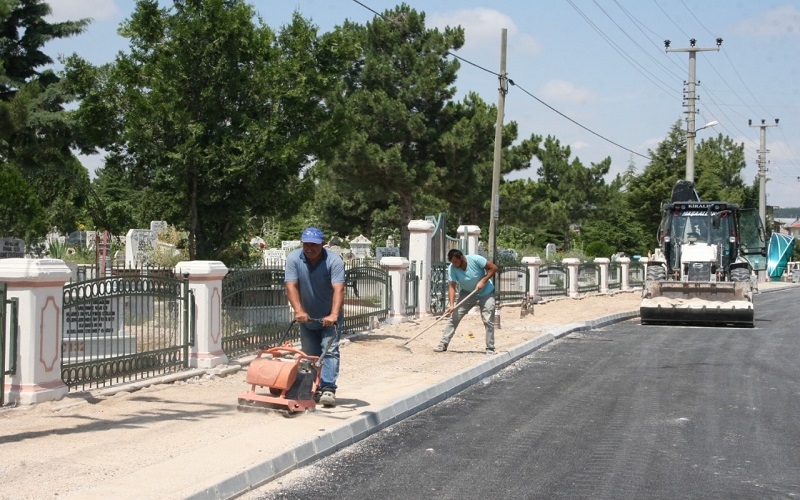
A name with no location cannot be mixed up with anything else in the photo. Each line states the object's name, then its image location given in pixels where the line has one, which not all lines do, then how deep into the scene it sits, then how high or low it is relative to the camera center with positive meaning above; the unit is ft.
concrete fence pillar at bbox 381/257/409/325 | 63.62 -2.05
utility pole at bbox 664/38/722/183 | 127.54 +20.75
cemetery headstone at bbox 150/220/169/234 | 96.28 +2.83
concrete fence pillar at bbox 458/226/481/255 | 84.53 +1.64
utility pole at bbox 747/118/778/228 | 197.67 +18.66
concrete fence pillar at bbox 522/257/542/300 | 95.76 -1.85
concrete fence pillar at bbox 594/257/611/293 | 117.91 -2.07
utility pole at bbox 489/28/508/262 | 78.84 +10.15
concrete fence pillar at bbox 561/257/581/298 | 107.57 -2.38
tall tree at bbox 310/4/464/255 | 117.50 +18.87
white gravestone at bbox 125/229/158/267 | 82.07 +0.94
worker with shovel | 47.29 -1.62
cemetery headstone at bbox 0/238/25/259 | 62.23 +0.27
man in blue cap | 29.86 -1.38
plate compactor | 28.86 -3.99
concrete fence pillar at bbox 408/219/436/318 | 69.67 +0.25
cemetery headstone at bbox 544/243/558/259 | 165.50 +1.08
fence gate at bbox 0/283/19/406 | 29.25 -2.53
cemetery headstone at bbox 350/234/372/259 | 132.58 +1.13
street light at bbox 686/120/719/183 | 126.13 +14.51
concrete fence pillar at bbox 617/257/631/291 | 127.75 -2.22
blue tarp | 184.44 +1.27
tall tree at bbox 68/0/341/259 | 57.88 +9.27
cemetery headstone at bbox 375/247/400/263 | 117.62 +0.26
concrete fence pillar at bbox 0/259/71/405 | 29.53 -2.49
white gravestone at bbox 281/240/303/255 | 129.53 +1.21
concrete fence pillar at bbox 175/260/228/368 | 39.68 -2.42
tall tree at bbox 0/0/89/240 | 59.21 +9.16
